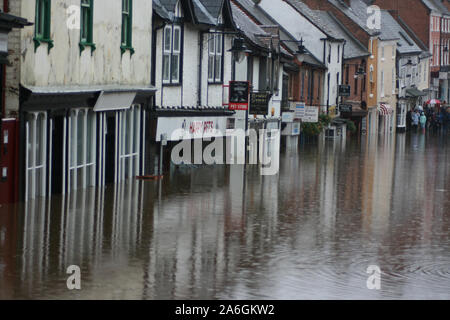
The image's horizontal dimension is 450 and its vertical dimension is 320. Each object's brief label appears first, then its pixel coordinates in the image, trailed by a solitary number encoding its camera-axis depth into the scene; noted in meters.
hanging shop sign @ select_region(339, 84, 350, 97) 71.09
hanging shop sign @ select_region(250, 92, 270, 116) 44.50
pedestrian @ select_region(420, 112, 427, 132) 93.00
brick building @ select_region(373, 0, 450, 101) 103.81
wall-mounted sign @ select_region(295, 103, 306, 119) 58.44
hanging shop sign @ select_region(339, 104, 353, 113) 71.44
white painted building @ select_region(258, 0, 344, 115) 65.38
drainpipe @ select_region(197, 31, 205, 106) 37.34
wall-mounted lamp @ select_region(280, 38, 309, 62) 52.00
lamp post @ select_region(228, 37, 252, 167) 38.66
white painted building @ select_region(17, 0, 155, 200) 24.02
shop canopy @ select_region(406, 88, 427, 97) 96.06
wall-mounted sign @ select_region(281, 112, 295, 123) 54.84
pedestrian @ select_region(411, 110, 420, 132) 93.62
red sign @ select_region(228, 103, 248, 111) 40.19
